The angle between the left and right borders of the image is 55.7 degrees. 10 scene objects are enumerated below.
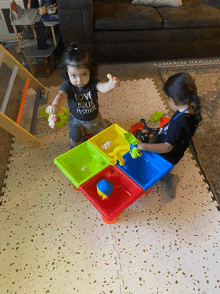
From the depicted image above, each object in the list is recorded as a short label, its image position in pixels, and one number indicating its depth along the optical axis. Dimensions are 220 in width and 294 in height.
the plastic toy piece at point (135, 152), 0.96
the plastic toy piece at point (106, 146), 1.08
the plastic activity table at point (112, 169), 0.92
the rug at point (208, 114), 1.22
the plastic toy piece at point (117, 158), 0.98
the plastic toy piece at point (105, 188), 0.88
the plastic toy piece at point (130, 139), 0.97
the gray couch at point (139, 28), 1.64
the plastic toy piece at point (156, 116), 1.46
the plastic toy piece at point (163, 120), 1.35
